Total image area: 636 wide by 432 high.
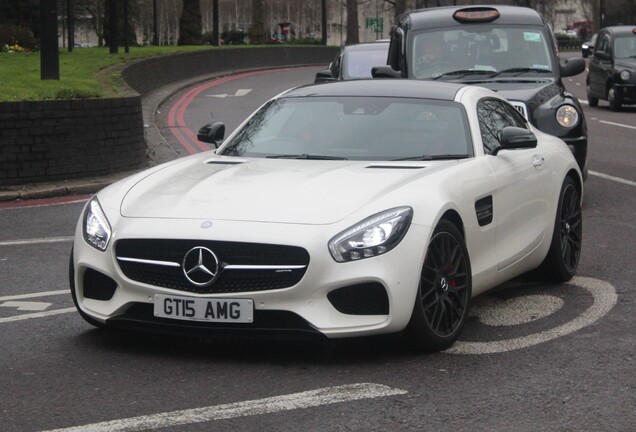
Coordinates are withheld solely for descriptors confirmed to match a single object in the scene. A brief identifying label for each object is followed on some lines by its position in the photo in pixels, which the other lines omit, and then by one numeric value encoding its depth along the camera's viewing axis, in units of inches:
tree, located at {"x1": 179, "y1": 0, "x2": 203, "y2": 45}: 2153.1
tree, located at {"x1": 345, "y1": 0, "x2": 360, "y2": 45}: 2674.7
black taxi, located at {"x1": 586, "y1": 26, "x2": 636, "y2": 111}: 1088.8
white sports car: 237.5
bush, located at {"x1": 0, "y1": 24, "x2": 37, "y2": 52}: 1364.4
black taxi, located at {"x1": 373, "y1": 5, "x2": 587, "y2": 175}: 494.0
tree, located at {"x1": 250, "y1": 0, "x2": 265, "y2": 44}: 2591.0
